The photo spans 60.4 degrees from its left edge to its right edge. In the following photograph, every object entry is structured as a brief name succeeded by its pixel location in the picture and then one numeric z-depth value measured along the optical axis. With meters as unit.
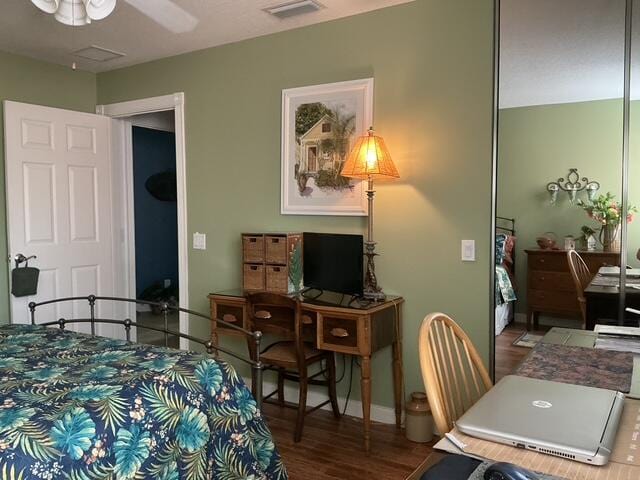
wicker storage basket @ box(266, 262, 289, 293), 3.35
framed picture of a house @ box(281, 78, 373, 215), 3.33
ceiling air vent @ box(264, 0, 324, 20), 3.11
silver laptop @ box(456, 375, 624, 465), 1.00
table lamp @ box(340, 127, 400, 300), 3.00
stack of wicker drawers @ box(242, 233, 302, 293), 3.35
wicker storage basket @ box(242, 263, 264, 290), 3.47
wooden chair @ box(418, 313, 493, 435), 1.35
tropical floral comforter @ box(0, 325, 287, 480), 1.46
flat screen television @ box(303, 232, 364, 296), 3.10
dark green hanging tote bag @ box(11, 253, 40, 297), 3.89
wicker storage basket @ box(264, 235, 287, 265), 3.35
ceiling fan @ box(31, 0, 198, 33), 2.32
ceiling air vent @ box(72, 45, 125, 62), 3.96
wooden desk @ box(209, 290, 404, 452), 2.89
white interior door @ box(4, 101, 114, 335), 3.97
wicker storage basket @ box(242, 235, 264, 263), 3.45
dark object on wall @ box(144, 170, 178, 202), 6.71
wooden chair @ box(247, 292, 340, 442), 3.00
